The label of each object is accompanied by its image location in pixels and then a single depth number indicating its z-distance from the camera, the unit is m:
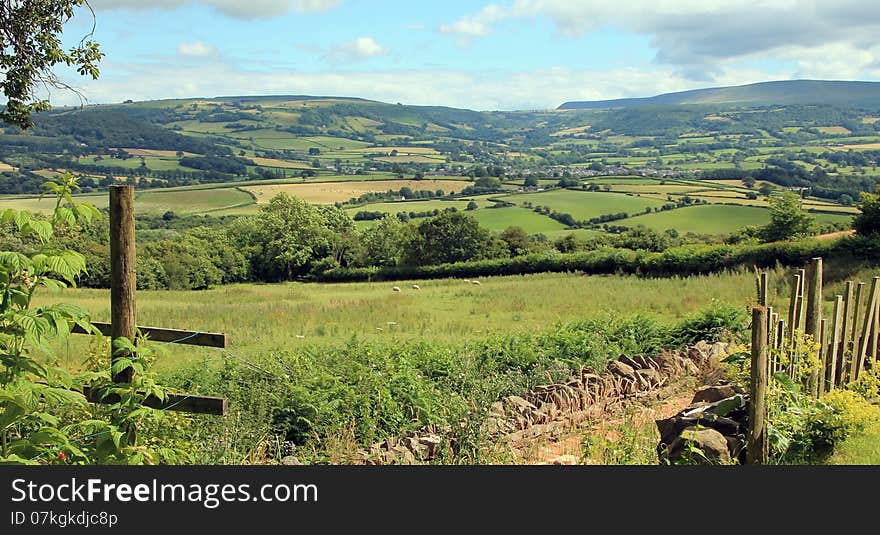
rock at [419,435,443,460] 7.59
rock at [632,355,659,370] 11.60
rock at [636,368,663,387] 10.98
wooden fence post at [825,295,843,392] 8.12
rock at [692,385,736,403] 8.31
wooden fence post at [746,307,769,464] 6.18
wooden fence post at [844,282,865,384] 8.48
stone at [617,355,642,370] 11.62
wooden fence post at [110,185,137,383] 5.50
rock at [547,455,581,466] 7.08
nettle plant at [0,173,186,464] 4.46
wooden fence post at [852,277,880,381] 8.56
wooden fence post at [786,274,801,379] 8.28
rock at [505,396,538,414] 9.28
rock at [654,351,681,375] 11.54
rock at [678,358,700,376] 11.55
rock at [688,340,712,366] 11.98
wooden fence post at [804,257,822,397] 7.97
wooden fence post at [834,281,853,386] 8.52
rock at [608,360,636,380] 10.95
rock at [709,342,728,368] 11.70
